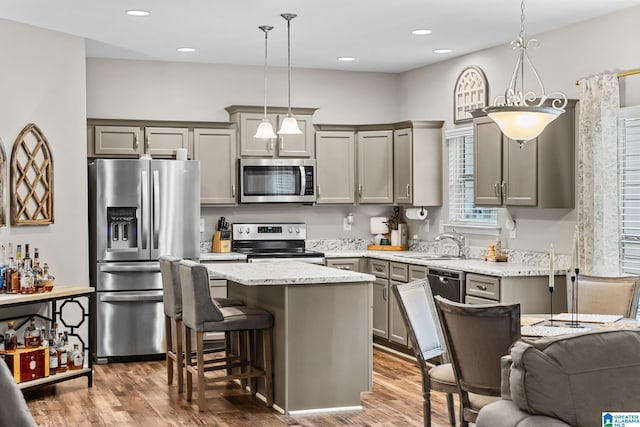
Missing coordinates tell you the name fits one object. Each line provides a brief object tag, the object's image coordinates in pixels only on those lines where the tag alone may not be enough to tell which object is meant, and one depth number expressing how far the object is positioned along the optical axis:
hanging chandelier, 4.10
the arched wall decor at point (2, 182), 6.21
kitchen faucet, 7.58
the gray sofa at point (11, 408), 2.50
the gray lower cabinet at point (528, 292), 6.12
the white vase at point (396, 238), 8.55
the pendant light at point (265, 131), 6.24
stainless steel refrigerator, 7.14
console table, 5.77
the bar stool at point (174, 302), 5.96
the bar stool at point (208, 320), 5.40
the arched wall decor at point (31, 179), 6.35
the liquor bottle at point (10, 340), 5.84
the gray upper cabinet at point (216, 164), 7.92
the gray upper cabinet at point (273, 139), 8.00
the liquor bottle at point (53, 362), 6.05
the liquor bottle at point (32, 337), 5.98
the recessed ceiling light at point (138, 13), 5.89
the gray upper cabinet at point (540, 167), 6.20
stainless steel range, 8.11
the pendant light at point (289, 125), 6.00
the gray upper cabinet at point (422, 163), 8.01
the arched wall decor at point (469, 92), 7.37
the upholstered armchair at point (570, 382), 2.38
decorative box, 5.76
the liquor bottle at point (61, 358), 6.13
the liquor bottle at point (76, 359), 6.22
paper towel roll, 8.29
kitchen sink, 7.56
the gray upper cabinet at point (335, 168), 8.35
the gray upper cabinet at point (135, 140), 7.61
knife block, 8.05
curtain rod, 5.54
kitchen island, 5.42
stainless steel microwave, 8.02
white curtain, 5.77
